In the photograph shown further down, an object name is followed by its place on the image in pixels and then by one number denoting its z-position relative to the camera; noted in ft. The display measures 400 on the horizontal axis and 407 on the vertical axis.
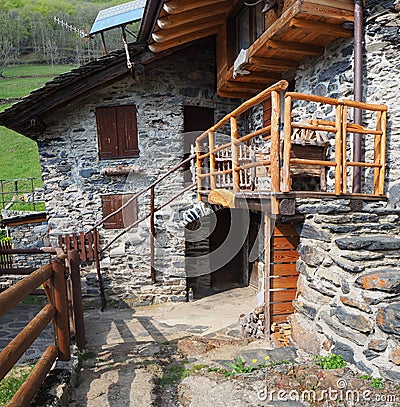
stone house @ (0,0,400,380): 12.05
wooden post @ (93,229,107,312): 26.48
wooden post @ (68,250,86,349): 13.76
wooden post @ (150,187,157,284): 26.39
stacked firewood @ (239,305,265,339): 18.22
